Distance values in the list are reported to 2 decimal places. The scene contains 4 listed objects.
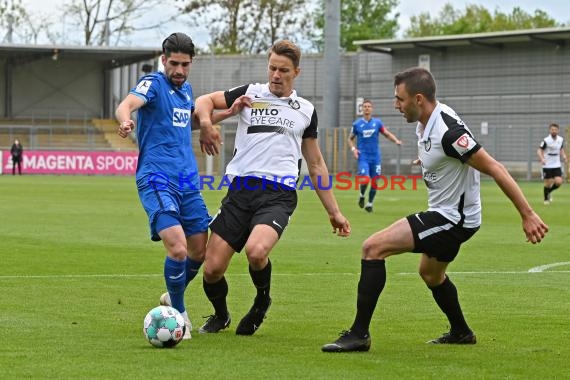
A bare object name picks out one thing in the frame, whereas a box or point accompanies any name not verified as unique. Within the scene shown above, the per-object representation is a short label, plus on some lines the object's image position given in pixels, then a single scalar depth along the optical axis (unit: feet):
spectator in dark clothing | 174.91
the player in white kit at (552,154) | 102.22
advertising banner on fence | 182.09
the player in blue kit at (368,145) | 87.45
